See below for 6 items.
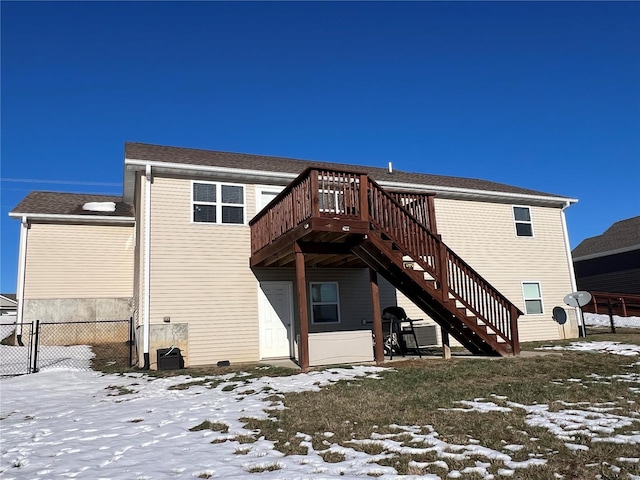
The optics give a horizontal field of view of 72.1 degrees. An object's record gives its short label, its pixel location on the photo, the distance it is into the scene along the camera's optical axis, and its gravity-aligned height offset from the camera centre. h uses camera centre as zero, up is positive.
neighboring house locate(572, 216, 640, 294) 24.37 +2.57
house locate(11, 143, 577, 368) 9.27 +1.48
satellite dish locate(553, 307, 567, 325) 14.92 -0.29
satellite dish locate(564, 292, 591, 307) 14.57 +0.22
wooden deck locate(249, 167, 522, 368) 8.84 +1.53
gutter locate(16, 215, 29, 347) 14.66 +2.13
